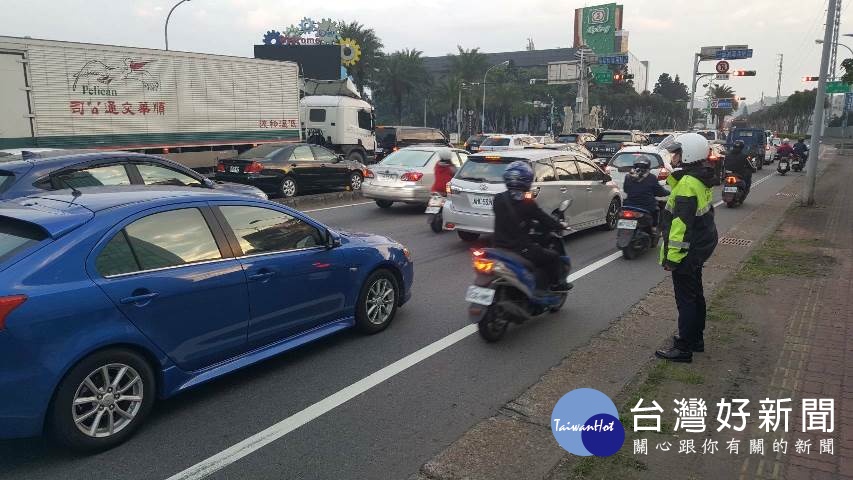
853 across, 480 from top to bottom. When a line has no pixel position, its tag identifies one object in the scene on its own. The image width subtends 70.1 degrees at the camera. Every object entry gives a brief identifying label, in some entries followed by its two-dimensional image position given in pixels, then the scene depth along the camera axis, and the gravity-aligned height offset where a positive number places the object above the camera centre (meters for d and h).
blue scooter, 5.44 -1.43
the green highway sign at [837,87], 38.50 +2.78
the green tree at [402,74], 72.81 +6.94
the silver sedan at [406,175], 13.44 -0.96
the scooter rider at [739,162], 15.45 -0.78
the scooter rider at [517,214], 5.52 -0.74
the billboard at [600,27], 83.31 +14.30
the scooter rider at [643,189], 9.59 -0.90
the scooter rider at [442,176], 11.53 -0.82
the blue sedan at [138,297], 3.37 -1.06
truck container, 14.71 +0.94
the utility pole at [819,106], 15.20 +0.62
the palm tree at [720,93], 115.69 +7.27
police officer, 5.02 -0.84
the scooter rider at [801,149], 27.58 -0.81
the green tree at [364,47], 64.94 +9.03
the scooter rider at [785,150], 26.92 -0.83
